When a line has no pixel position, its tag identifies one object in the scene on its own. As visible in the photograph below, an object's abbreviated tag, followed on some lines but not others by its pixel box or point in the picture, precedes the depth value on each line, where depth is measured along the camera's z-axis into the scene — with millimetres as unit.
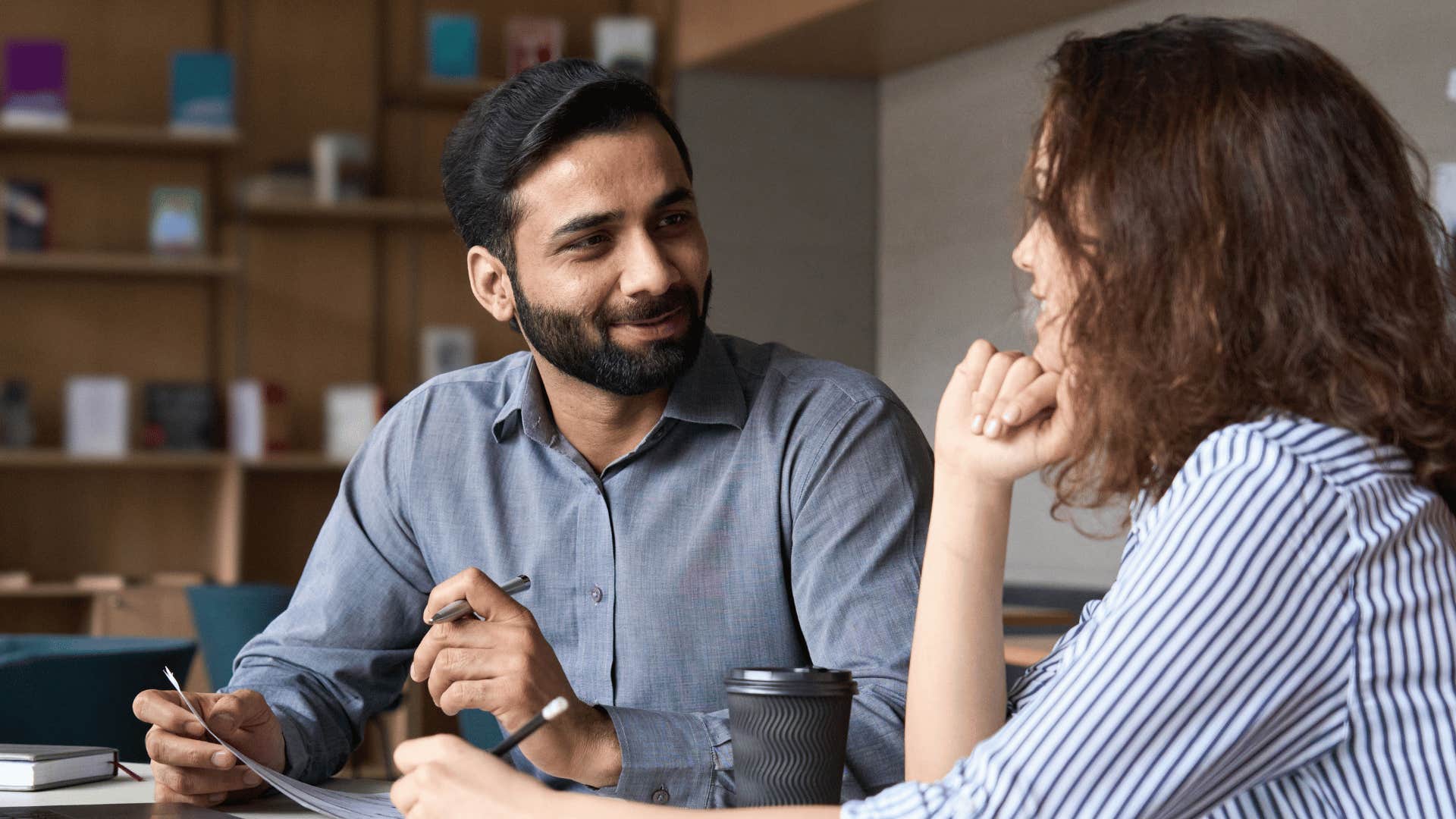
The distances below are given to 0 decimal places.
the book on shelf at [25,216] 5250
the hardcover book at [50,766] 1487
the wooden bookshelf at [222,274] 5422
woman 898
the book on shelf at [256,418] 5457
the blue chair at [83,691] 2445
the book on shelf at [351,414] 5578
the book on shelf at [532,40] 5801
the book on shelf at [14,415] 5270
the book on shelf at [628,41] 5727
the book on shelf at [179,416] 5438
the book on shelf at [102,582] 5070
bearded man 1634
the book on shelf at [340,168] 5586
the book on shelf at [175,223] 5438
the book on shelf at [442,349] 5801
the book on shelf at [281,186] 5504
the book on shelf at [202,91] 5383
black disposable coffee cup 1077
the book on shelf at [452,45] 5711
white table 1418
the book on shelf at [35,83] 5223
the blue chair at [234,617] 3463
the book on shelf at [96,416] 5320
